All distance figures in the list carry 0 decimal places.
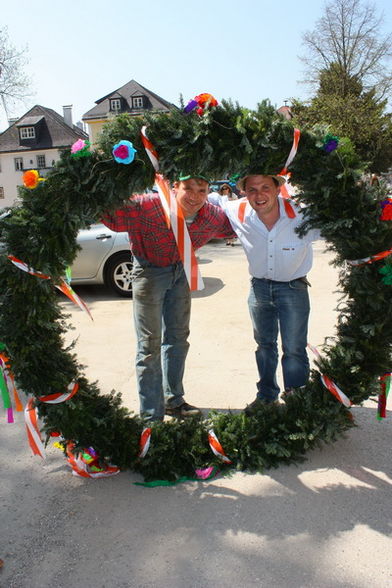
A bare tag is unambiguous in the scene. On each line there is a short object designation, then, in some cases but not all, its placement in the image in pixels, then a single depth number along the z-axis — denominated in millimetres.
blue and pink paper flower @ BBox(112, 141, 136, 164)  2965
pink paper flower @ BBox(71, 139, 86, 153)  3027
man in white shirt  3545
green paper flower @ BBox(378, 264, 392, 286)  3176
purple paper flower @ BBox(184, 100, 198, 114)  3061
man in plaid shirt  3504
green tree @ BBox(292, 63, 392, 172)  27016
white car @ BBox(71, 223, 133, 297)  8305
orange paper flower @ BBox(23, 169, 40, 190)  3031
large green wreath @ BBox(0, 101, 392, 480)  3031
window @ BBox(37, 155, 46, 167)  48344
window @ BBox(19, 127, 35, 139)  48712
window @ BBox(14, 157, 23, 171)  49488
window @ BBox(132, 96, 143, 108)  44656
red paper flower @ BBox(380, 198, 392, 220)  3180
